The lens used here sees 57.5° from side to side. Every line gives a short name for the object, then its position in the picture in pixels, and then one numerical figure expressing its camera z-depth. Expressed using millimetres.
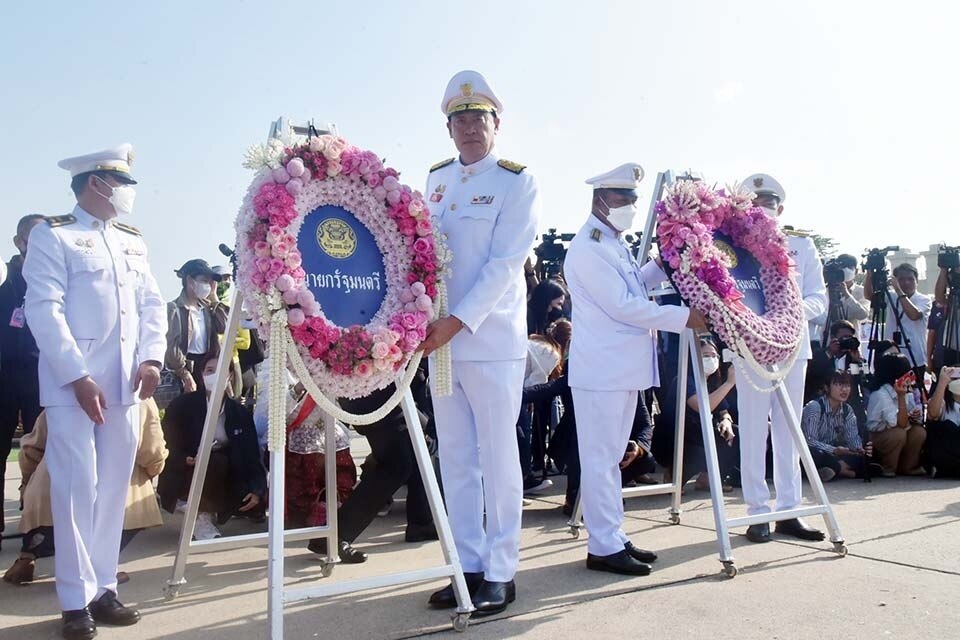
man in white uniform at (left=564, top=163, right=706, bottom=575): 4246
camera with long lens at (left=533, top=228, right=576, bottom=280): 8977
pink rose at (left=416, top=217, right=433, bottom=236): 3547
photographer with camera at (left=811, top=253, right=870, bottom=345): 8633
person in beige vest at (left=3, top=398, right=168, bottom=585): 4387
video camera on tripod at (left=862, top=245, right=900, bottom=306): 8016
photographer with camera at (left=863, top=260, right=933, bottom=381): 8684
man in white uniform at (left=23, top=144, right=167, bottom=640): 3488
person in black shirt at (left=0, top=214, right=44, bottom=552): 5152
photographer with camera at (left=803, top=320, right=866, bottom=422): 7441
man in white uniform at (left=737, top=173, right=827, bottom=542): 4867
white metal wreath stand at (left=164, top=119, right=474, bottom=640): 3076
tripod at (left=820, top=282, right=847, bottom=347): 8577
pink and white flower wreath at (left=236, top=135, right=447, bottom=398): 3176
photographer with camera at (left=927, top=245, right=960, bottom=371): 7738
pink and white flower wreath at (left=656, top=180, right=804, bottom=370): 4316
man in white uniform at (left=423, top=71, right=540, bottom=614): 3699
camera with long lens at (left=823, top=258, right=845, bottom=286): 8664
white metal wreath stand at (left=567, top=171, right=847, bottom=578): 4219
